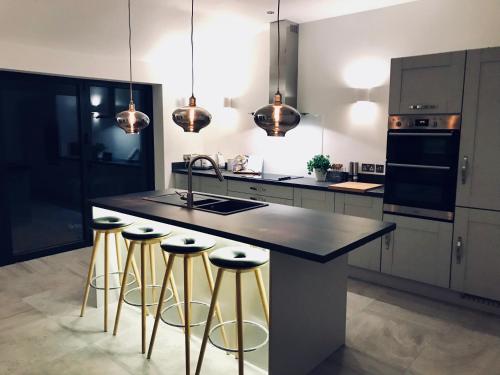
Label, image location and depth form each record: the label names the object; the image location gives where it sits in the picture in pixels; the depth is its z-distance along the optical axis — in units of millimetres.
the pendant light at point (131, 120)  3260
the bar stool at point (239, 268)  2301
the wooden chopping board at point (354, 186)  4039
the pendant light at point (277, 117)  2553
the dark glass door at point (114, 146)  5102
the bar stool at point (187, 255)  2562
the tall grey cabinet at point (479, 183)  3273
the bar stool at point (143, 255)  2848
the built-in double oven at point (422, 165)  3488
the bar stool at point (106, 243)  3135
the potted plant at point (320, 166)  4676
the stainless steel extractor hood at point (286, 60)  4840
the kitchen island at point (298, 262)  2260
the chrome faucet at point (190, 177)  3064
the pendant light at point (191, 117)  2979
